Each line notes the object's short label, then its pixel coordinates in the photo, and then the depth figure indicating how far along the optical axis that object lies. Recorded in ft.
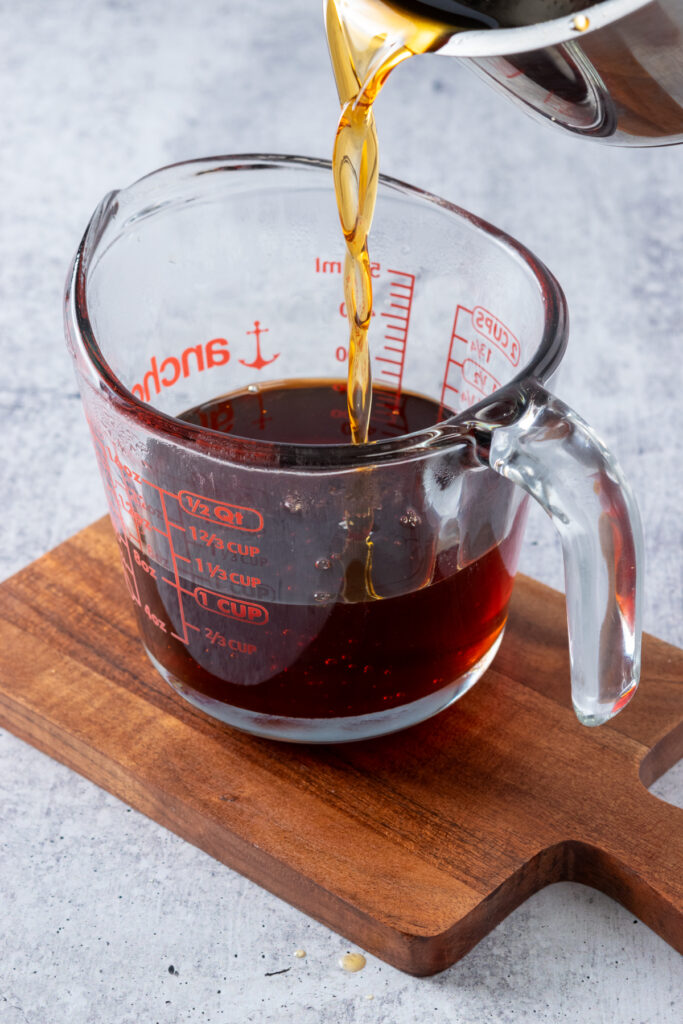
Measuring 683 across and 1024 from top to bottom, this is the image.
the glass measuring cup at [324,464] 2.09
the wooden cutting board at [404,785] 2.22
